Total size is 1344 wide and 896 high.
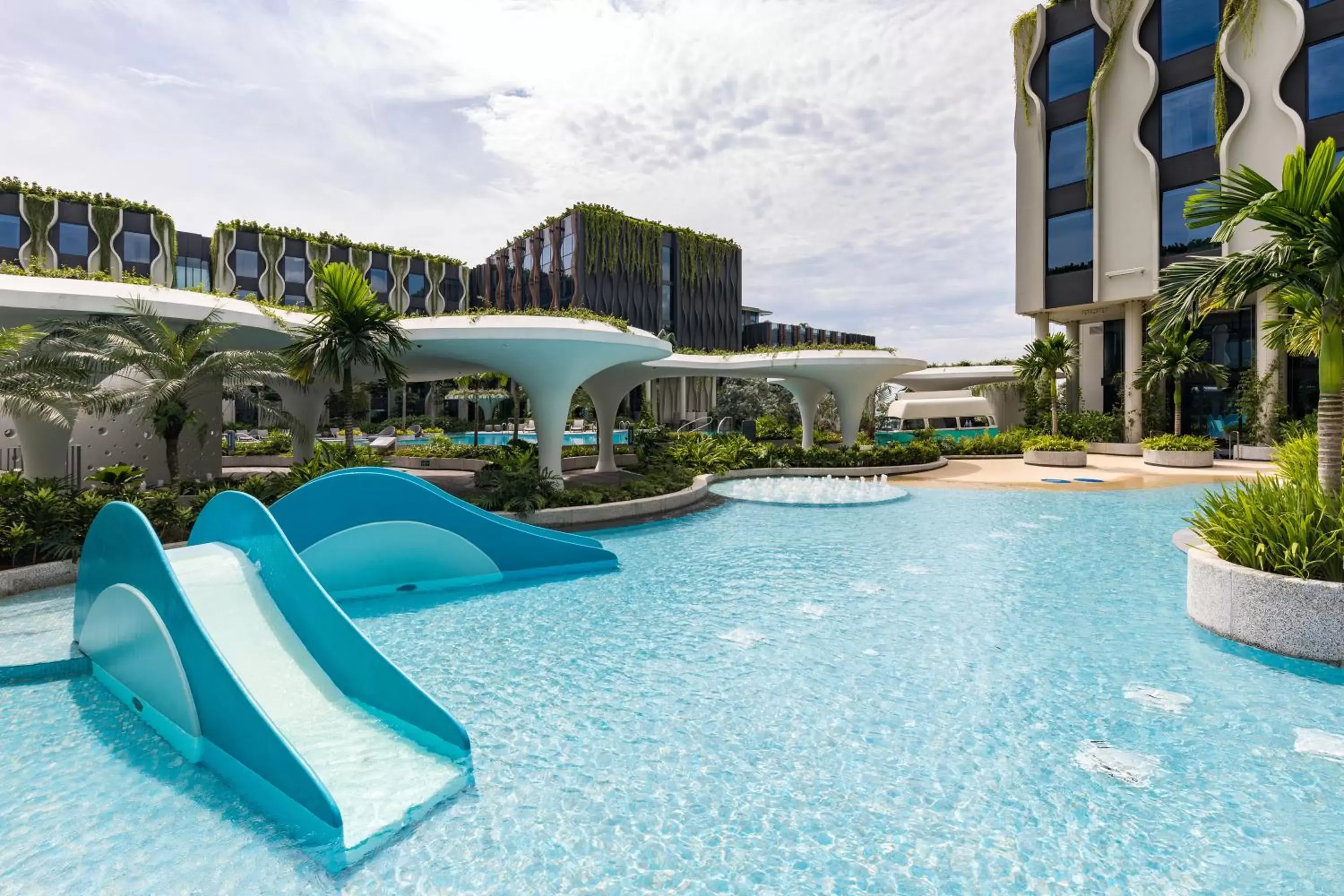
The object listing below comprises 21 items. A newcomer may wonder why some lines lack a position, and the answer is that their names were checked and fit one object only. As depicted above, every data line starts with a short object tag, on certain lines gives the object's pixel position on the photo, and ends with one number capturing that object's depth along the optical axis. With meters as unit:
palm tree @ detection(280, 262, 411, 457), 13.66
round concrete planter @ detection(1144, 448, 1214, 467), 23.59
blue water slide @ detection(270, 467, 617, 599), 9.03
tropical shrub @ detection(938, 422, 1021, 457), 29.42
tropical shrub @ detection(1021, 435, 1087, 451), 25.31
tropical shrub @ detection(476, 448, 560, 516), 13.80
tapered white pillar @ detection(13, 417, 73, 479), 13.11
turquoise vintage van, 43.53
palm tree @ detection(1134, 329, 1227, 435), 26.75
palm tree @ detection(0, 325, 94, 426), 9.88
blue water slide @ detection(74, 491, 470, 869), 4.29
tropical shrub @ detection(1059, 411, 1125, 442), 30.55
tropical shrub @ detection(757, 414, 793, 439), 33.69
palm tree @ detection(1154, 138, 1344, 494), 6.39
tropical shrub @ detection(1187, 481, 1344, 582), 6.30
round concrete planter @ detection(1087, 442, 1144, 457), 29.00
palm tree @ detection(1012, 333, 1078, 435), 28.48
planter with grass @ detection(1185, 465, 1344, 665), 6.25
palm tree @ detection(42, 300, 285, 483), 11.27
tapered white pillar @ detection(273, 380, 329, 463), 18.02
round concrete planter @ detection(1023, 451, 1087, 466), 24.70
